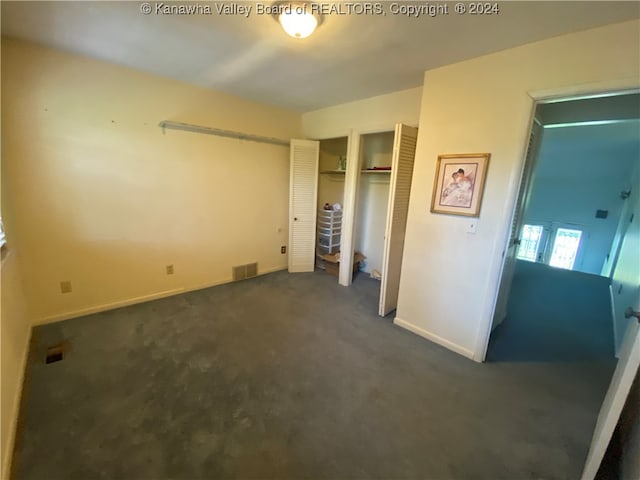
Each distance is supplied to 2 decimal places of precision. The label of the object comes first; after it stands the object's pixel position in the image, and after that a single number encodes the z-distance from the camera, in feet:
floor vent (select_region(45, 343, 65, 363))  6.50
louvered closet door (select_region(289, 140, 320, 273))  12.62
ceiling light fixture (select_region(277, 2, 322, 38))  4.94
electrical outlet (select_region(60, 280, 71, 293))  8.22
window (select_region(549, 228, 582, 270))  21.89
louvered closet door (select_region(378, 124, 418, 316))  8.60
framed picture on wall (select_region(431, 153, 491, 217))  6.88
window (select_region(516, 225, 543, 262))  24.02
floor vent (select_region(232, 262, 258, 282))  12.23
